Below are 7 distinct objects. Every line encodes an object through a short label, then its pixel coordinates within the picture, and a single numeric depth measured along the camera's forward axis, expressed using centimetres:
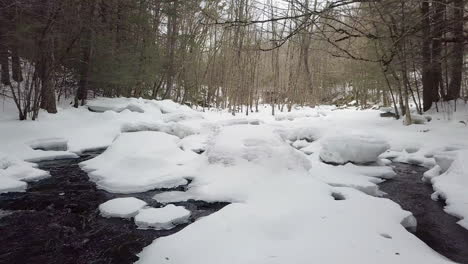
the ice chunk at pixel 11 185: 477
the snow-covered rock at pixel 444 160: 574
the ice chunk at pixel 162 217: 389
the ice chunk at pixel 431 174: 591
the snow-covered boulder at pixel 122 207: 414
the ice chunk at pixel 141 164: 536
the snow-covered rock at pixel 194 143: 778
